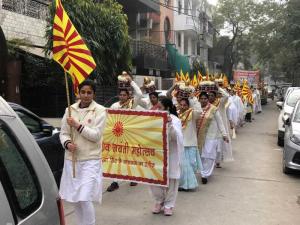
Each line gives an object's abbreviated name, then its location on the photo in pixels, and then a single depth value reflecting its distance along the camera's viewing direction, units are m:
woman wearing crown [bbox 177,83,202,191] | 4.82
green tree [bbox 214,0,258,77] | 33.95
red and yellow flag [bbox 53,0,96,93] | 3.40
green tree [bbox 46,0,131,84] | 10.47
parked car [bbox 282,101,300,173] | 5.68
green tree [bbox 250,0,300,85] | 20.03
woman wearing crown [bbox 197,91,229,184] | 5.50
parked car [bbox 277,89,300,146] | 8.79
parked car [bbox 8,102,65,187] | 4.20
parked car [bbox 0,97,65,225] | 1.52
